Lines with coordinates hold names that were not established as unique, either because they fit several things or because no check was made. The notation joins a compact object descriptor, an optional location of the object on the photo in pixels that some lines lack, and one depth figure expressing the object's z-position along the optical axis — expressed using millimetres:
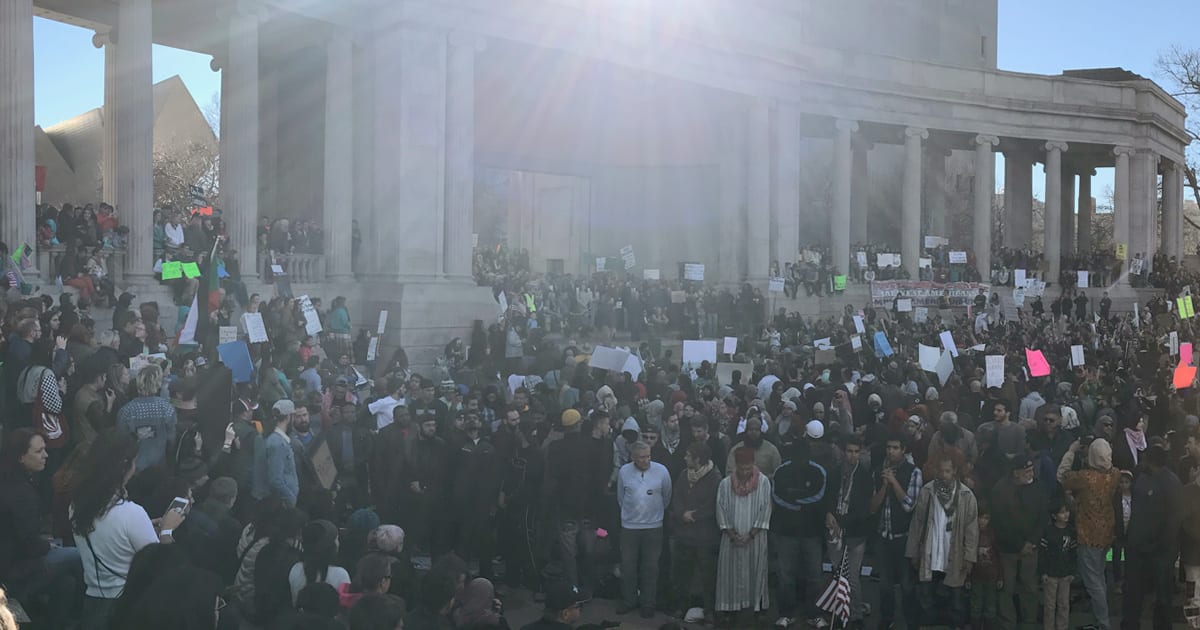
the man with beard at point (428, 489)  10945
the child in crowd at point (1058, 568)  9742
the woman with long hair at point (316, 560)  6816
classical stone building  25531
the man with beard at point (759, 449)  10594
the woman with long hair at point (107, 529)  6766
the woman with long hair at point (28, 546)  6923
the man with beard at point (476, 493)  10789
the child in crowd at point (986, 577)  9680
